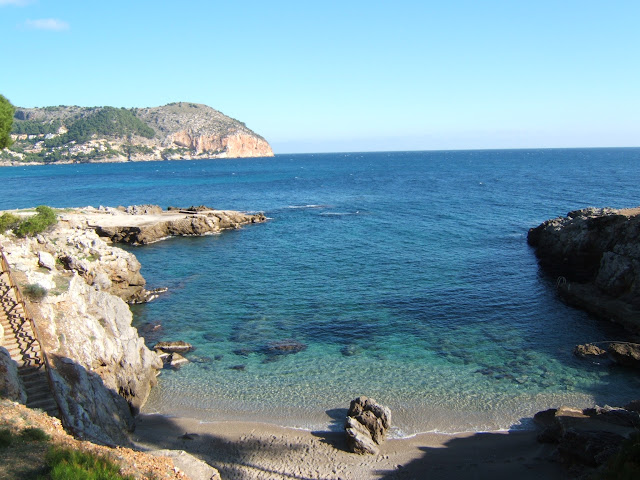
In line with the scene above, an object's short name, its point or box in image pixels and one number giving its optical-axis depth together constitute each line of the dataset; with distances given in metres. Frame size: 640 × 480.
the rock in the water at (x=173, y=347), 30.27
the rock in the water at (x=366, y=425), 20.69
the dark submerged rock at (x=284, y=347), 29.92
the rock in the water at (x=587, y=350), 29.08
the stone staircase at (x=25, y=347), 18.16
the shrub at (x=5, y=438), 12.99
